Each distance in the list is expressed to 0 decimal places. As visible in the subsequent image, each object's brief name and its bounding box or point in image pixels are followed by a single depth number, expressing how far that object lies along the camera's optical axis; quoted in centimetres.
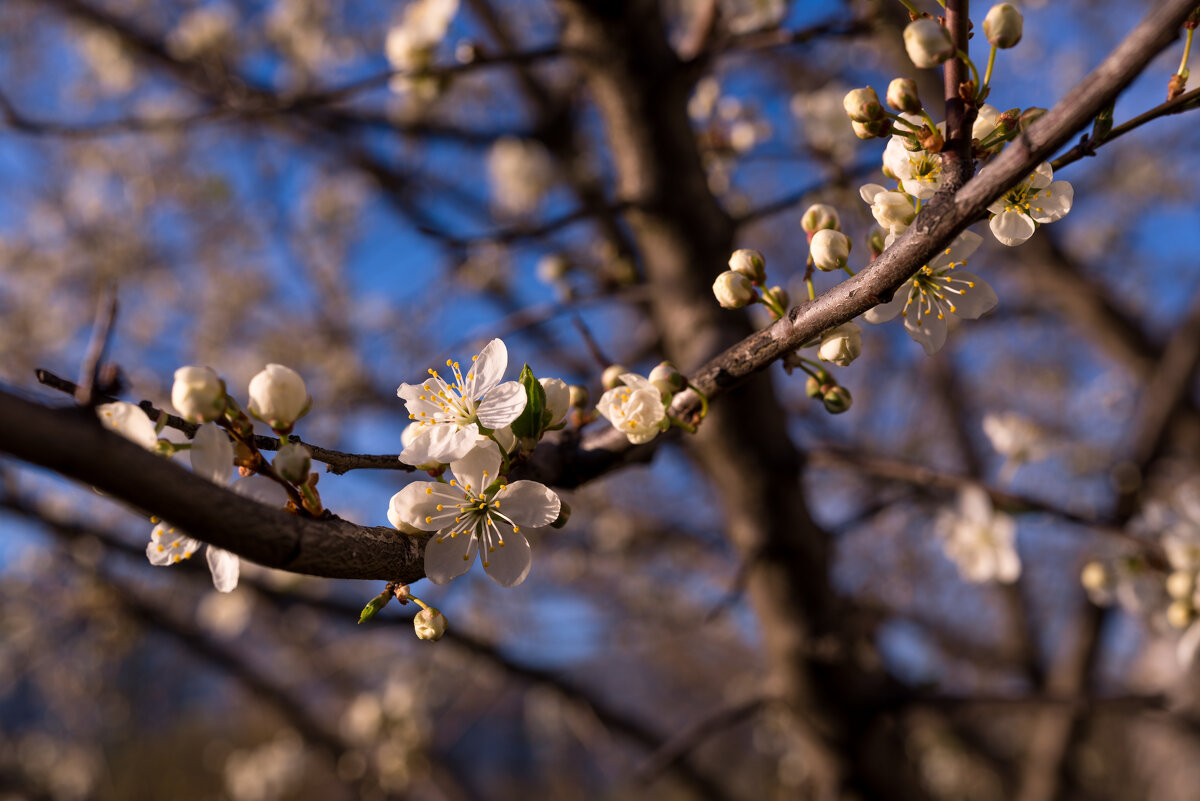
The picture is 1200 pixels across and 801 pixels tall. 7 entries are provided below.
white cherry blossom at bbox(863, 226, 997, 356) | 29
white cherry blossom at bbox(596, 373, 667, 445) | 29
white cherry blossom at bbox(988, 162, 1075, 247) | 28
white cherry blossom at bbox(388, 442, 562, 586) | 28
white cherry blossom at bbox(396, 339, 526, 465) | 28
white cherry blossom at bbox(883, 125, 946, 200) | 28
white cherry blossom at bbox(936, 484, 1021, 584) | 47
